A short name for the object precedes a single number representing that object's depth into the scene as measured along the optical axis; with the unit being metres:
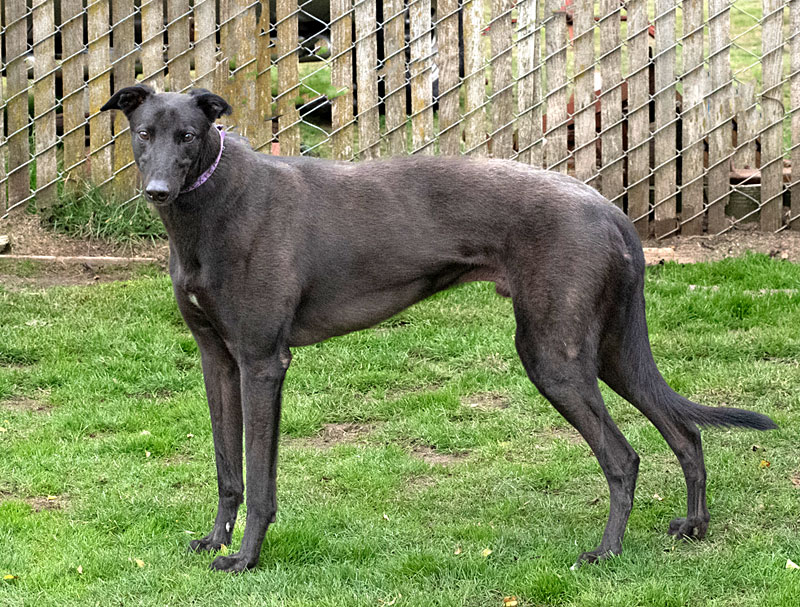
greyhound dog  4.09
